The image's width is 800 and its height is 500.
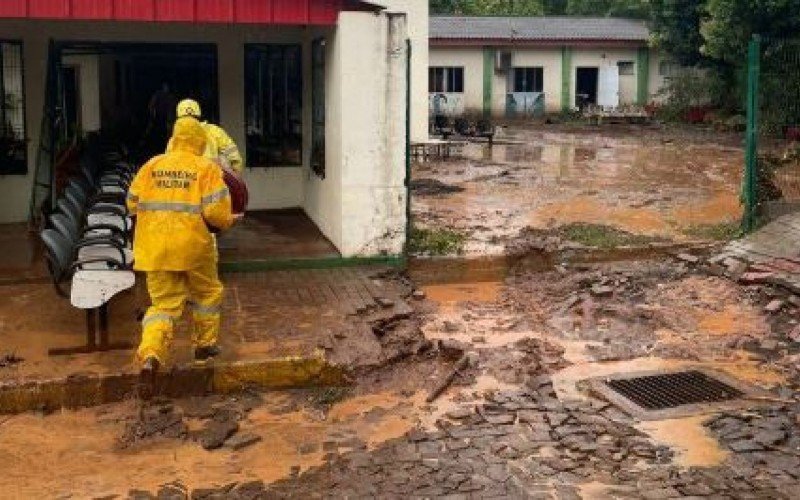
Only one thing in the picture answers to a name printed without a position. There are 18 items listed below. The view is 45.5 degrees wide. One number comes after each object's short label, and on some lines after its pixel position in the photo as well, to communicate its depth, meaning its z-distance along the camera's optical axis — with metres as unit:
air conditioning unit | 39.34
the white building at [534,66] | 39.12
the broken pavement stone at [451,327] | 8.82
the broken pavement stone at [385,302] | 8.90
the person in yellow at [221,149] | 8.95
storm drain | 6.76
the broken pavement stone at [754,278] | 9.80
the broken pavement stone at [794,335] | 8.35
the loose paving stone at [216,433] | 6.14
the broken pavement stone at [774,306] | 9.12
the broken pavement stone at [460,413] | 6.61
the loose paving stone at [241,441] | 6.15
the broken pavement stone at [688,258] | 10.94
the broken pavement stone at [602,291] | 9.83
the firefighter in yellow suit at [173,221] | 6.75
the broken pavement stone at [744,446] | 6.00
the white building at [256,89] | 9.83
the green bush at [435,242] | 11.10
